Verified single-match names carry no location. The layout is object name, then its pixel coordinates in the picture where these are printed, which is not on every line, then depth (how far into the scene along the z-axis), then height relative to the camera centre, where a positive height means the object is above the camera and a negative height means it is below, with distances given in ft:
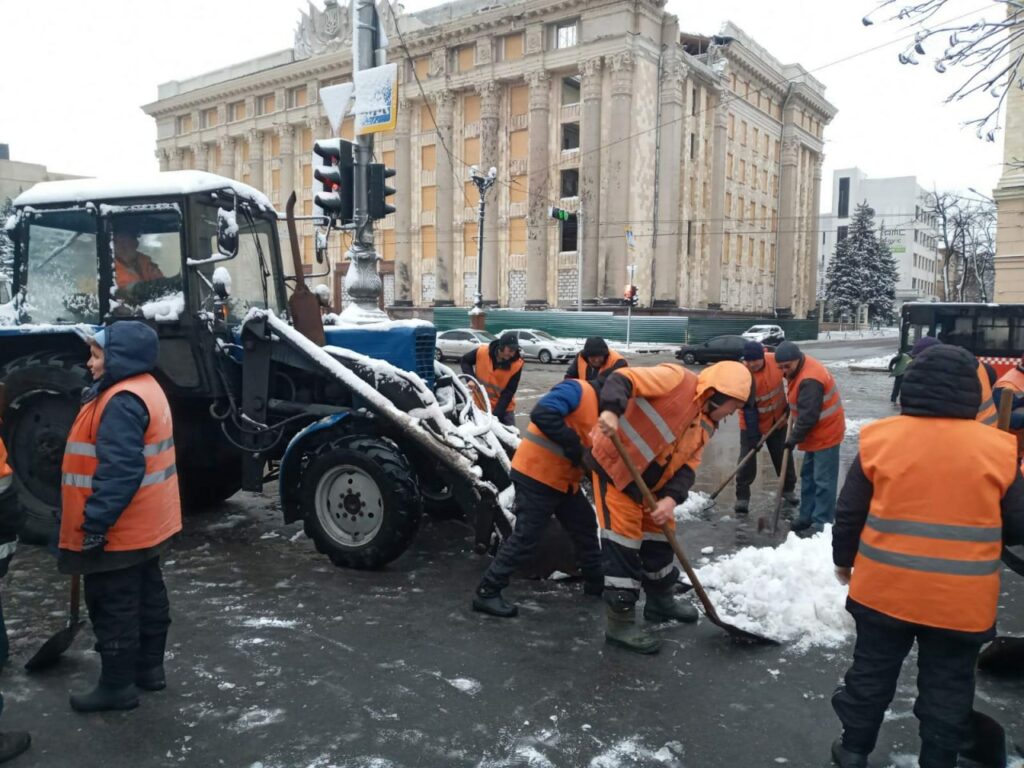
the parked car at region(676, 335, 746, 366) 93.09 -3.57
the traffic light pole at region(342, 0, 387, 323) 27.45 +4.34
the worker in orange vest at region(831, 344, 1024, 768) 8.77 -2.57
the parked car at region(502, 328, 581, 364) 90.43 -3.25
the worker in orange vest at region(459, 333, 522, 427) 27.50 -1.85
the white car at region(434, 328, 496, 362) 90.38 -2.48
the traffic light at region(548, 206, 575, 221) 91.71 +13.06
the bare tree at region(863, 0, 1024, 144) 19.52 +7.47
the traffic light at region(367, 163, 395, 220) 28.43 +4.84
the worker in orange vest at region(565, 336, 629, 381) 22.75 -1.18
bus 59.00 -0.26
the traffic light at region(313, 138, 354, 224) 27.71 +5.11
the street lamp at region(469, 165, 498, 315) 90.50 +16.55
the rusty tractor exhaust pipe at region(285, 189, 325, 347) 19.86 +0.23
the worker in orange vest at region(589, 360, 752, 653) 13.39 -2.31
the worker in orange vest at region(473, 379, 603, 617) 14.16 -2.98
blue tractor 17.24 -1.37
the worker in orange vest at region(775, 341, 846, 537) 20.92 -2.82
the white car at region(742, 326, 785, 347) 114.42 -1.79
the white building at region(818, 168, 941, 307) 283.18 +43.43
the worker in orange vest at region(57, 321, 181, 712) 10.81 -2.64
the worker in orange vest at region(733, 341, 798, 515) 24.17 -3.03
